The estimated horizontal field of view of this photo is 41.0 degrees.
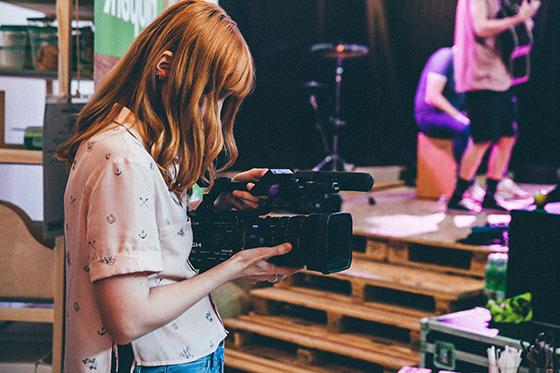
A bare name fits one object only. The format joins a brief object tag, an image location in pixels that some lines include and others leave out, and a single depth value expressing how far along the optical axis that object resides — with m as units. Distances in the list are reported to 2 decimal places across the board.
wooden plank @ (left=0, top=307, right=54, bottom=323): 2.46
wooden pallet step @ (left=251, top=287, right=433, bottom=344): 3.62
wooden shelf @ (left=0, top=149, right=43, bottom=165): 2.41
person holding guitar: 5.57
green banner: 2.31
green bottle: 3.32
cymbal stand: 6.87
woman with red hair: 1.12
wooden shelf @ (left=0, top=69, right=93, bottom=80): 2.53
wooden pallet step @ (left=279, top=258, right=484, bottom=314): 3.58
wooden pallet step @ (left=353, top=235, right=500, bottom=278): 3.90
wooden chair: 2.54
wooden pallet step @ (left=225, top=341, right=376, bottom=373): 3.64
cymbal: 6.75
